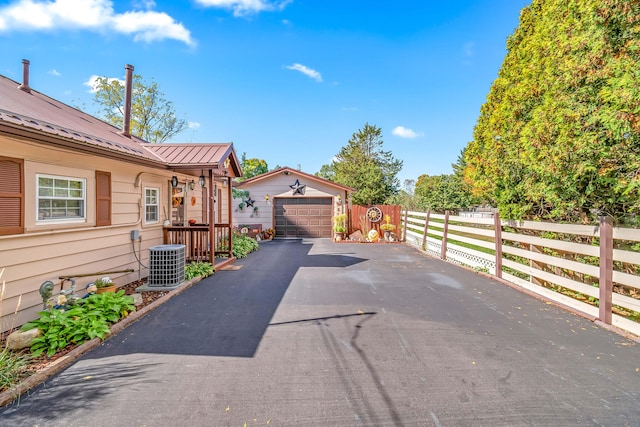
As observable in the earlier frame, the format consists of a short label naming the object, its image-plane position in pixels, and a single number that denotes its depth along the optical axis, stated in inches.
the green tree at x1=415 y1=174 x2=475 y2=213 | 1022.4
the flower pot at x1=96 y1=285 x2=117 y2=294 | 185.3
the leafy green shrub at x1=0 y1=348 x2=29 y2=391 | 97.5
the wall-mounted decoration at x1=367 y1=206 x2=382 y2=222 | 538.9
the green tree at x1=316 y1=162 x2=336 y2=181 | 1743.4
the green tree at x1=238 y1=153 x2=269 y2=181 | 1132.5
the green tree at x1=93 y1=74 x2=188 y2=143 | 778.8
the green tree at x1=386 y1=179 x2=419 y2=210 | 1210.4
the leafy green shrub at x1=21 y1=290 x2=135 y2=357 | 124.0
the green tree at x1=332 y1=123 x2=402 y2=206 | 1283.2
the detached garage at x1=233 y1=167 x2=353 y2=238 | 585.9
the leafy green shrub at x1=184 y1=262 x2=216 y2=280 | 247.8
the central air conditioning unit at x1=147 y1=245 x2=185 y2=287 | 218.4
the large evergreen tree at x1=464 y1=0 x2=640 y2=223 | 140.6
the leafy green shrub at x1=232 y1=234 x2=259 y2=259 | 367.5
